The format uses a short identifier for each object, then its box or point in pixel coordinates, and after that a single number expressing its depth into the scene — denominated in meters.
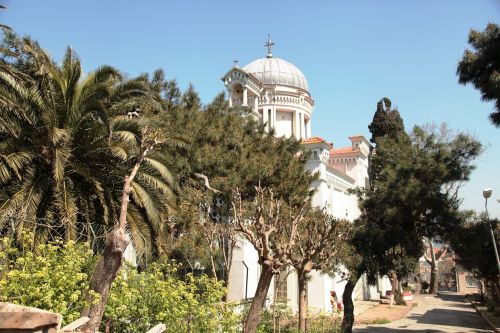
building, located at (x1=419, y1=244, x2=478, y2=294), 62.62
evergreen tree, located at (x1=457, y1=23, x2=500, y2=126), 14.11
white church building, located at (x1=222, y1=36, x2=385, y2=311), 21.36
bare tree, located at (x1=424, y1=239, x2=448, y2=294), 53.88
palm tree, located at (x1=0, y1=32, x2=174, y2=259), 10.07
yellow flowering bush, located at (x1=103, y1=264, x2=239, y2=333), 7.25
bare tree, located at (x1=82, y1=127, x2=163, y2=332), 5.79
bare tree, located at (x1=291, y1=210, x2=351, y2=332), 11.13
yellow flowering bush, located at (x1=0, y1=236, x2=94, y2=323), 6.11
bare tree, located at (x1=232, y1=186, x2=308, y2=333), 8.84
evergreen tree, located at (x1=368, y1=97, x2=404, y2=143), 35.06
